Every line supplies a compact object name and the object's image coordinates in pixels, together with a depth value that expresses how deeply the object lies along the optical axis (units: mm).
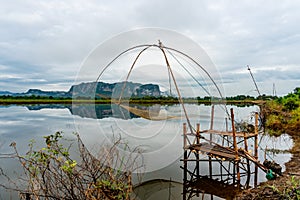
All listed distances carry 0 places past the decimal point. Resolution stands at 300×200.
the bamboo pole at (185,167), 4880
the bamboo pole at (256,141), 5367
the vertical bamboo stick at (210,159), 5123
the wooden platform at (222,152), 4902
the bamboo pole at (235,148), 4742
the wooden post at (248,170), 5201
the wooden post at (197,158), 5510
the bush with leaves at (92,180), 2441
